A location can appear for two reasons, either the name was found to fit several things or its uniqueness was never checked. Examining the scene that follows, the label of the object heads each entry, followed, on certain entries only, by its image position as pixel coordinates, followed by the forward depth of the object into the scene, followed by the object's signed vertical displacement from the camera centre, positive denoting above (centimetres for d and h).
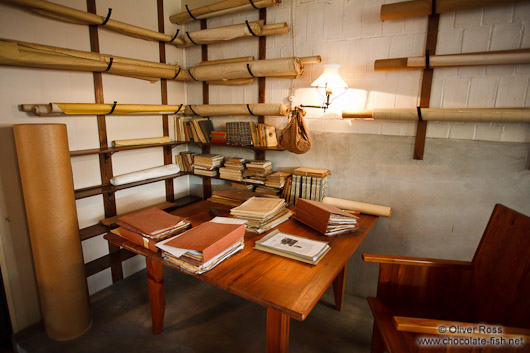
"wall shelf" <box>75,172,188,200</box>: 248 -63
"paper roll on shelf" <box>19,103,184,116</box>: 220 +8
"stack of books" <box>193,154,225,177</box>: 318 -48
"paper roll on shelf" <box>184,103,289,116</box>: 277 +9
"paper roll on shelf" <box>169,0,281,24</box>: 274 +106
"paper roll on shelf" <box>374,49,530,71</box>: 190 +41
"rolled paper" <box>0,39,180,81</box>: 202 +45
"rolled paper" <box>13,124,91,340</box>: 198 -77
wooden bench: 121 -88
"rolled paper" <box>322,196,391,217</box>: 248 -74
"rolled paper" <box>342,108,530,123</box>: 194 +4
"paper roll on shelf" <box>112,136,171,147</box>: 282 -23
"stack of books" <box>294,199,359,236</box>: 205 -70
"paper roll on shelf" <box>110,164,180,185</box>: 277 -55
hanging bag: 243 -12
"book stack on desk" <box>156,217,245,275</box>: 156 -70
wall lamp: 244 +31
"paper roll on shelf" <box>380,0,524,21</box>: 195 +78
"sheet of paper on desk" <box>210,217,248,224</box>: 204 -70
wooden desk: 138 -81
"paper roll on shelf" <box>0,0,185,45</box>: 212 +80
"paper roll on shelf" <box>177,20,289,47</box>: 274 +83
